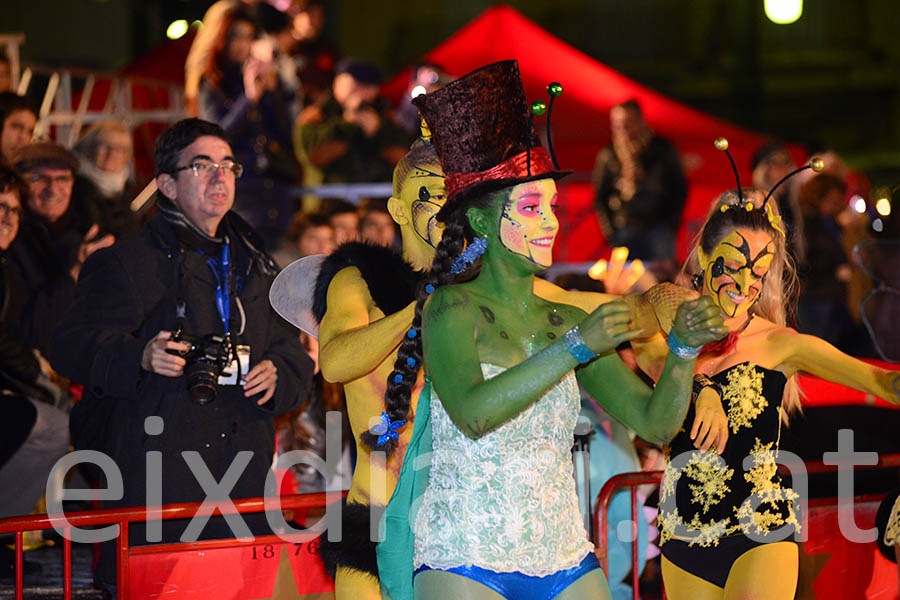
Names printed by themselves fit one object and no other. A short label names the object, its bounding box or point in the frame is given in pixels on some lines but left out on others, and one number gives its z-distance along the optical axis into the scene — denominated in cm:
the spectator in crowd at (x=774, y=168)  1684
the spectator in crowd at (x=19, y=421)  1035
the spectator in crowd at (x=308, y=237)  1395
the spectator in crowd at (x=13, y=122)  1285
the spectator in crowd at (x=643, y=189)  1722
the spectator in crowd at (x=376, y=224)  1427
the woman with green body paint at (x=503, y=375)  575
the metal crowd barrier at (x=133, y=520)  784
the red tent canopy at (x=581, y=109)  2081
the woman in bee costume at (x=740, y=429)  793
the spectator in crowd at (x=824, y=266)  1662
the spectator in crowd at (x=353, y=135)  1620
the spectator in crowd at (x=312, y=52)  1859
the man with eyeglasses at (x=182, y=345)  855
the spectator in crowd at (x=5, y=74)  1396
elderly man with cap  1147
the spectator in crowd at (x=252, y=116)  1480
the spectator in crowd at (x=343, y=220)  1419
